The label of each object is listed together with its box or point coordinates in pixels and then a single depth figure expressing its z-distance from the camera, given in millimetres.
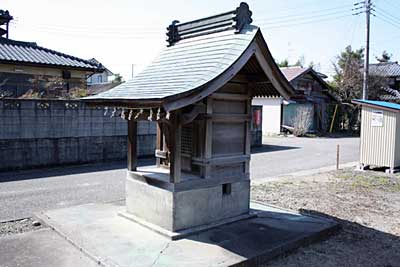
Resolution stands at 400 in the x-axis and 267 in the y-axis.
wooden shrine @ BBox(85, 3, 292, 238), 4566
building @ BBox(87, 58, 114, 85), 46256
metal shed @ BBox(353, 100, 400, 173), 10312
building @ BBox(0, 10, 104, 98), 13156
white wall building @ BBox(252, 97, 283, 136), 24797
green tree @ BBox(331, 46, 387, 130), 27281
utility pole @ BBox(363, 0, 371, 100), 21116
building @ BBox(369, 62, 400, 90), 32062
